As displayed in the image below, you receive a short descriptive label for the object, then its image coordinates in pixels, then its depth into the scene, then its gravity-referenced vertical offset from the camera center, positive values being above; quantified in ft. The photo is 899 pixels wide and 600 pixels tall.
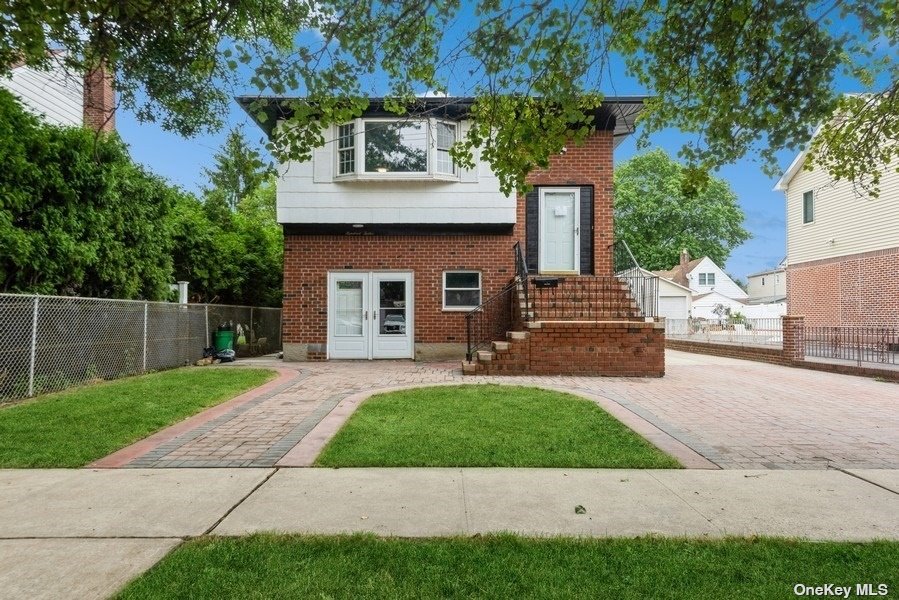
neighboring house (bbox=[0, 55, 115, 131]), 42.55 +18.62
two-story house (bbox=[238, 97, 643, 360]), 40.40 +4.13
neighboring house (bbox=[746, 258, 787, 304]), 150.51 +8.49
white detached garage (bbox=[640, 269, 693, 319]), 110.73 +2.45
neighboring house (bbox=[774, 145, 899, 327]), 56.95 +7.73
